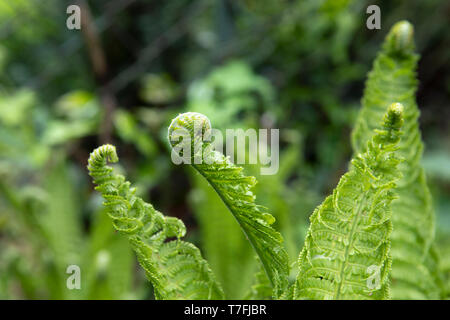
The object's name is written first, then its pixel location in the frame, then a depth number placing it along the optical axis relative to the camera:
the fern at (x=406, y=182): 1.26
